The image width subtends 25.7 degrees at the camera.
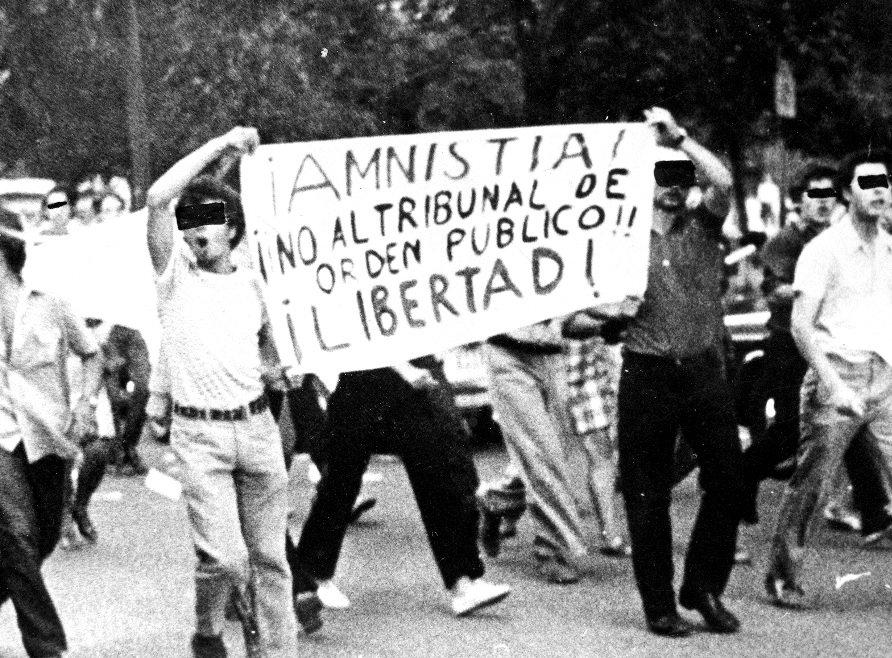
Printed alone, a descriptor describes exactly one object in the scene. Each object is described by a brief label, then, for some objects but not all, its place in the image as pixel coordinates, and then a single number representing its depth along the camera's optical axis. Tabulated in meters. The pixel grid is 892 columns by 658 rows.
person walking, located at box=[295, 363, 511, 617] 7.76
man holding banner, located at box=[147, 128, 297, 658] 6.31
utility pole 18.41
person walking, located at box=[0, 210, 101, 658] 6.76
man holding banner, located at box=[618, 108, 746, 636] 7.30
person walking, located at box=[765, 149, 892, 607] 7.58
